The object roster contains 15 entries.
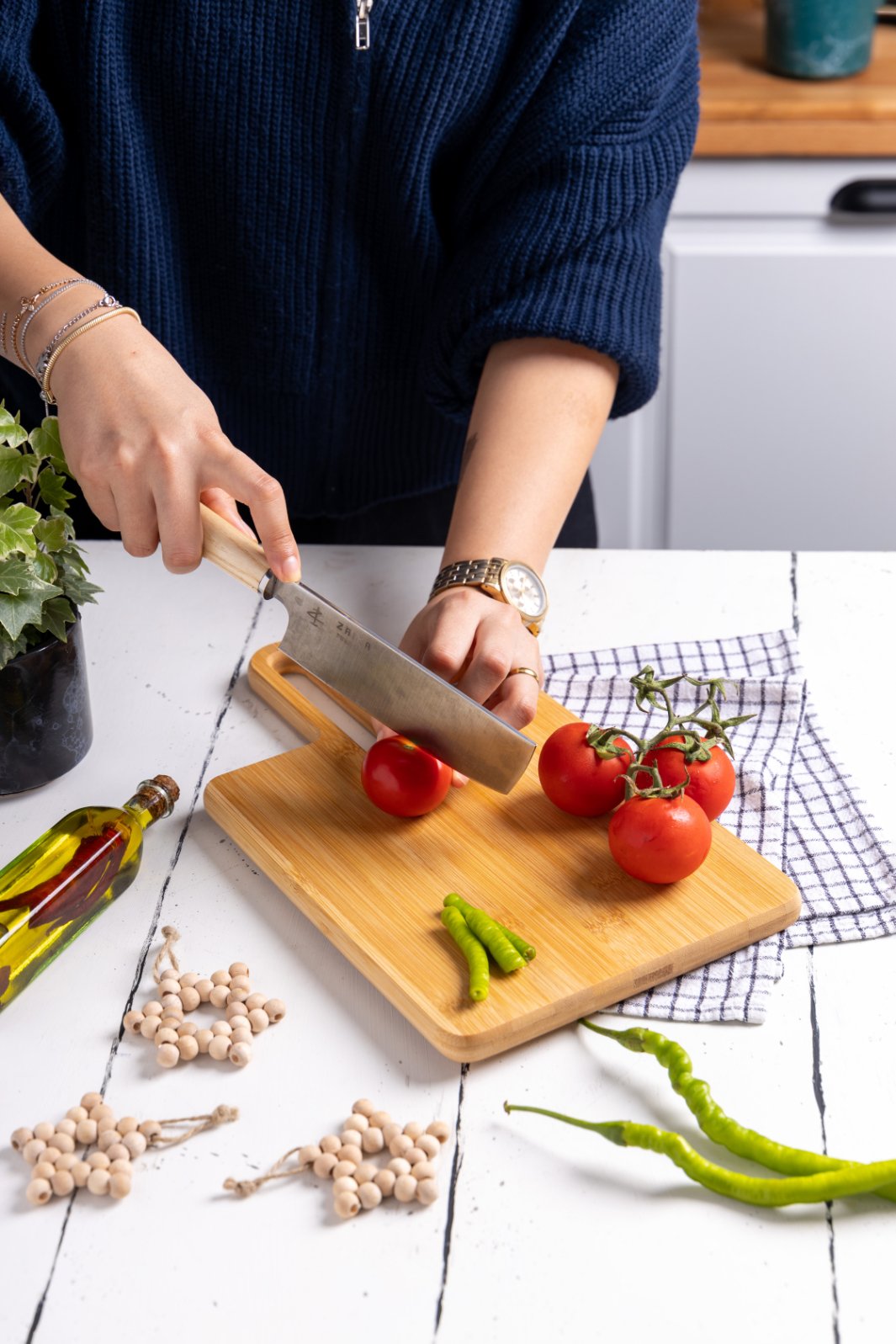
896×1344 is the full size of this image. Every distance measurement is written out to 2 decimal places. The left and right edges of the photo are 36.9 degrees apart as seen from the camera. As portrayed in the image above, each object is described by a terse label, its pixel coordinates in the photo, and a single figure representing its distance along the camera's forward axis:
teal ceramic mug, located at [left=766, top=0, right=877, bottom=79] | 2.09
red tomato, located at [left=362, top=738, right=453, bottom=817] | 1.01
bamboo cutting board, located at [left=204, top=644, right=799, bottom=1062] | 0.88
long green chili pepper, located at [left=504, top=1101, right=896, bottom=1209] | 0.75
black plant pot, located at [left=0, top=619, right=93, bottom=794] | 1.02
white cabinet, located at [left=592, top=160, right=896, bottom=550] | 2.14
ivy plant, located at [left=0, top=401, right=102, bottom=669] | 0.96
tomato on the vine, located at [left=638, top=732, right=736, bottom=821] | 1.00
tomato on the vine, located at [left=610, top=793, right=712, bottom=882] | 0.92
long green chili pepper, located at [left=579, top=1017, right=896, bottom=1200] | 0.77
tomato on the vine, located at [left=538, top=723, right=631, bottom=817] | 1.01
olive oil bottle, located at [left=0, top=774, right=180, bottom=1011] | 0.90
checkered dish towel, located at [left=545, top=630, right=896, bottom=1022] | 0.91
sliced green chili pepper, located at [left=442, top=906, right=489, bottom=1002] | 0.86
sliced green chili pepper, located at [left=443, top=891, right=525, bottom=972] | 0.88
